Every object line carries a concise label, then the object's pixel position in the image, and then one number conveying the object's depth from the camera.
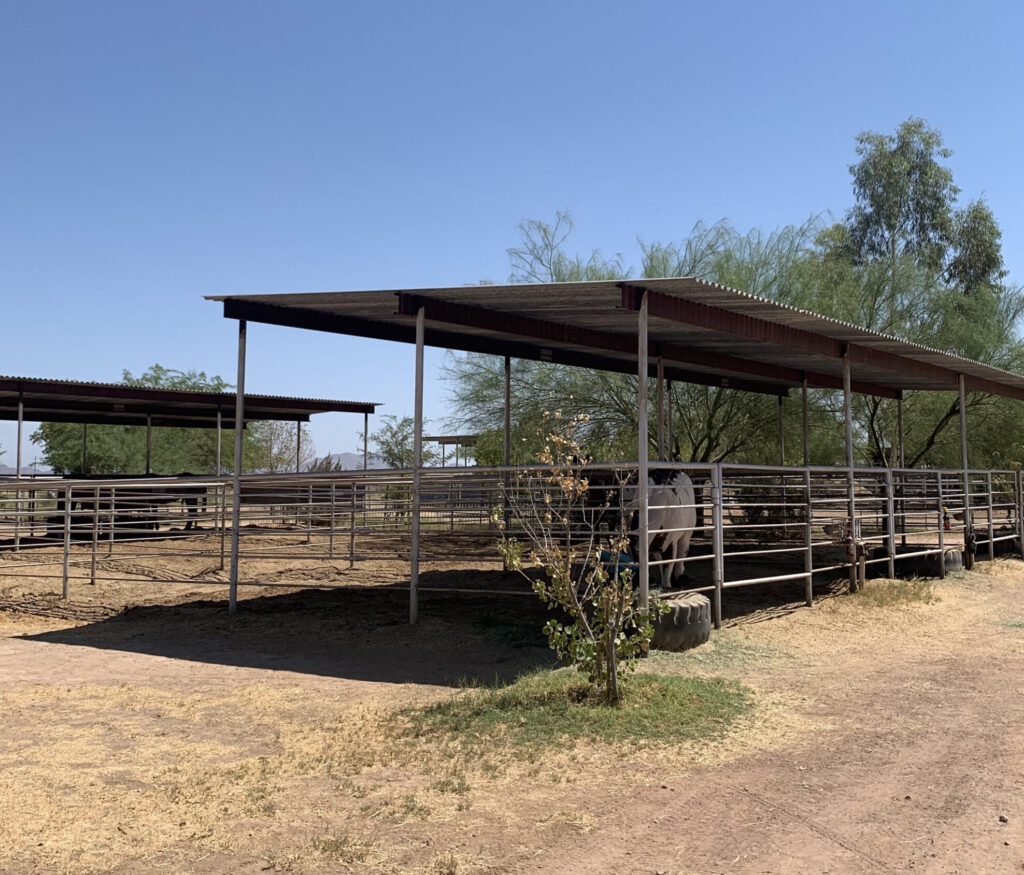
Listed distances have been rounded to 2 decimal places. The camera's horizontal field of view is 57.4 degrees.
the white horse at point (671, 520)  9.80
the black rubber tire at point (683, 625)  7.44
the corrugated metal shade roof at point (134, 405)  17.92
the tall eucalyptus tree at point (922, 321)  19.14
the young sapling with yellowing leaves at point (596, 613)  5.83
